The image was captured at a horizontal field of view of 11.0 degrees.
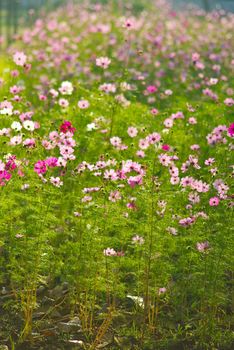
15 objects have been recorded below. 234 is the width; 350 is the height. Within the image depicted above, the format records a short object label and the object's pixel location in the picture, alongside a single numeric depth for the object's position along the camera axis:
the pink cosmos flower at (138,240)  7.86
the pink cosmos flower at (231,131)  8.42
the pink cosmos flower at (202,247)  7.59
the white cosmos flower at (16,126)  8.93
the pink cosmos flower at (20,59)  11.76
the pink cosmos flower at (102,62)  11.88
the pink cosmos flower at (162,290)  7.84
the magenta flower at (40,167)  7.72
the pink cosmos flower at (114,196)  7.85
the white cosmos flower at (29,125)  9.29
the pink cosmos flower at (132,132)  10.96
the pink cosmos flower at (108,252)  7.66
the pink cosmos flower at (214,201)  7.96
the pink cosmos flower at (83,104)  11.59
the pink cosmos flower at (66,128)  8.76
